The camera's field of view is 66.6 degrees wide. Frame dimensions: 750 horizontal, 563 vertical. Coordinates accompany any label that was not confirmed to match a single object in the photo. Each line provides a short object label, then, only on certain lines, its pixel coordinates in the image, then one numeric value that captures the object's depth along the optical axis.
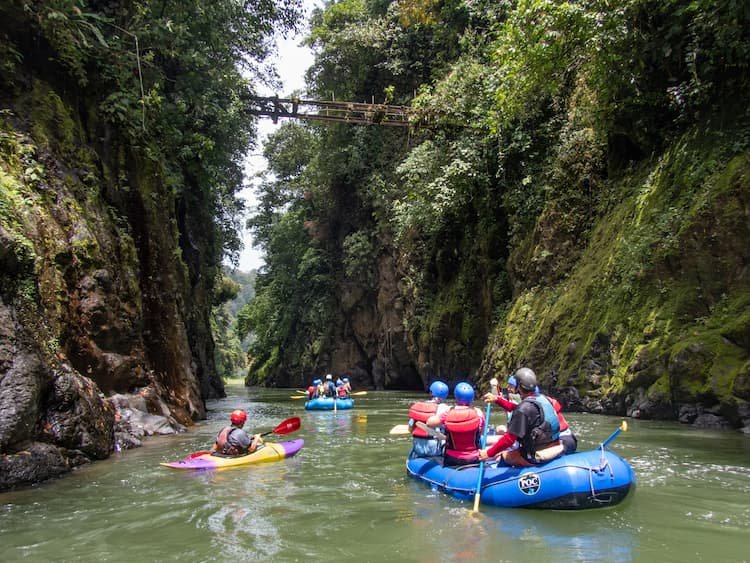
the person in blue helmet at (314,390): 18.66
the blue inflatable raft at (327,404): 17.38
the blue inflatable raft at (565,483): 5.10
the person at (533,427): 5.43
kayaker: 8.20
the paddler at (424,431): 6.82
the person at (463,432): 6.29
